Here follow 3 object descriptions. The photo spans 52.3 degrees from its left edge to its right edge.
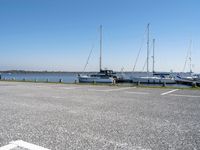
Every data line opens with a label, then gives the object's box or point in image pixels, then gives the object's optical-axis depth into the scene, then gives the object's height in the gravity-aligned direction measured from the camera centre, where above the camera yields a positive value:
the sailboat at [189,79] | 47.96 -1.64
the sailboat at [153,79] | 48.91 -1.57
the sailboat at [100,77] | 51.62 -1.14
